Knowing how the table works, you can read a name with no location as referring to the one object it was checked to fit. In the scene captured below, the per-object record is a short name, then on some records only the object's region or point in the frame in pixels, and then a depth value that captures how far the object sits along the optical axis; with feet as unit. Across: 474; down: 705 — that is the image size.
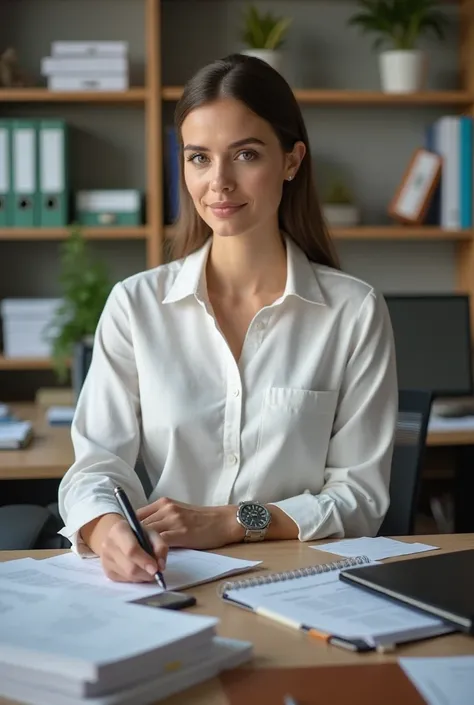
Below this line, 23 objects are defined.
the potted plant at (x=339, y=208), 11.75
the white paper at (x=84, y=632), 3.01
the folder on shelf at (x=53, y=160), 11.19
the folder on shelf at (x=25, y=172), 11.14
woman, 5.70
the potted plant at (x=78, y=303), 10.26
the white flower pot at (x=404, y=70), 11.46
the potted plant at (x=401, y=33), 11.47
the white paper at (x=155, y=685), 3.01
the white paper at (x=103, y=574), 4.09
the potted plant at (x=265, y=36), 11.33
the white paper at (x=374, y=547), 4.73
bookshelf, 11.27
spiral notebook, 3.57
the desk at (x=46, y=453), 7.74
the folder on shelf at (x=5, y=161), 11.14
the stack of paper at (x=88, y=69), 11.15
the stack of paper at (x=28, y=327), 11.39
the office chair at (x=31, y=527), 5.92
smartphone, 3.93
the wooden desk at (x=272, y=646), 3.22
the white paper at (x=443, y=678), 3.09
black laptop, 3.71
